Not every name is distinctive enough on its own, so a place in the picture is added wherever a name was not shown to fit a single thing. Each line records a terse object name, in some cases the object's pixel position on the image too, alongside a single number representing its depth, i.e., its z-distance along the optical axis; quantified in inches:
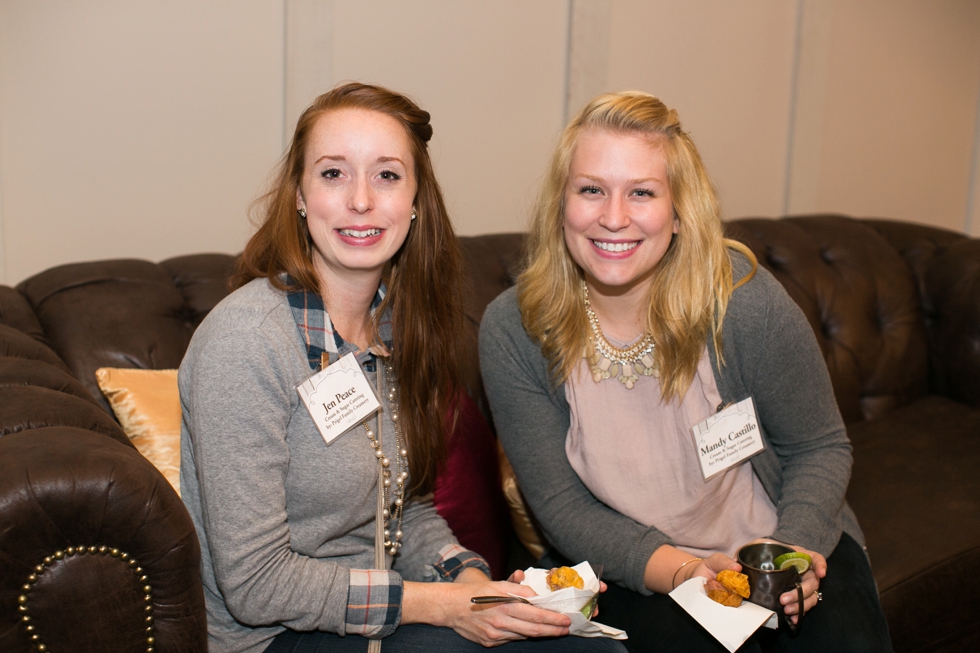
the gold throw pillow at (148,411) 70.8
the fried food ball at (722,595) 59.9
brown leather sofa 44.1
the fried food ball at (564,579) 60.2
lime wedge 61.9
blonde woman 68.4
